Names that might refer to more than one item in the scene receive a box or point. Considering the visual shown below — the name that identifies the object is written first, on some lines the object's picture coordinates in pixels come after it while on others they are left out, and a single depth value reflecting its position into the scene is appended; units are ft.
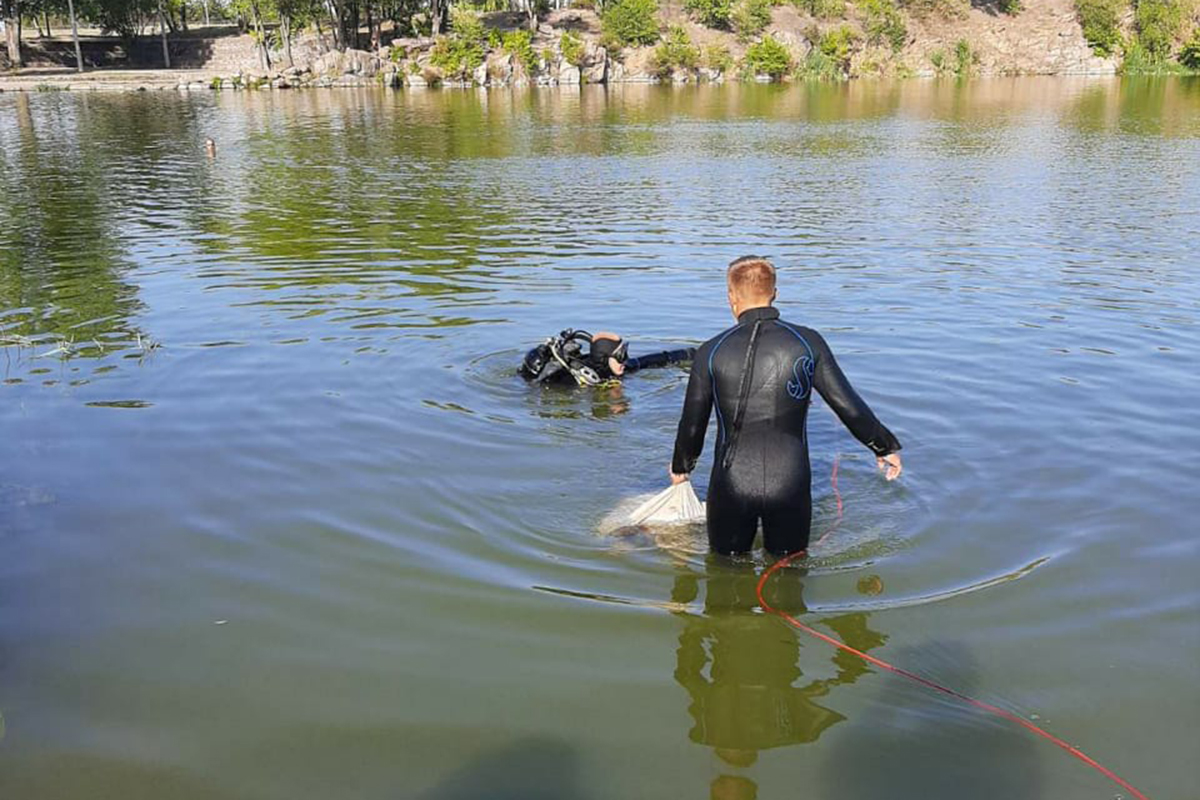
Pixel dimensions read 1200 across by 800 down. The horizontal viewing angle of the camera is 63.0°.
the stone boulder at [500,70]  255.70
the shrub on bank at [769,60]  271.28
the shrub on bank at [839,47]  277.81
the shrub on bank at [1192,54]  264.52
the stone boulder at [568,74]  261.03
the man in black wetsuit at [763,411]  18.57
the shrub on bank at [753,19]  292.40
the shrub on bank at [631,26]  280.92
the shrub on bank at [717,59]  274.57
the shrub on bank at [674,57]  273.54
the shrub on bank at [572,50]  262.06
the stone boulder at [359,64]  252.21
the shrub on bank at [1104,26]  293.43
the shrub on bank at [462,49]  253.03
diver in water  31.91
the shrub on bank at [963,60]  286.66
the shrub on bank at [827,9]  305.94
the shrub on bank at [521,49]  256.93
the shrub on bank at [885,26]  296.92
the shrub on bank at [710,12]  301.63
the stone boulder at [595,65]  267.39
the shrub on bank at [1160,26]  280.51
